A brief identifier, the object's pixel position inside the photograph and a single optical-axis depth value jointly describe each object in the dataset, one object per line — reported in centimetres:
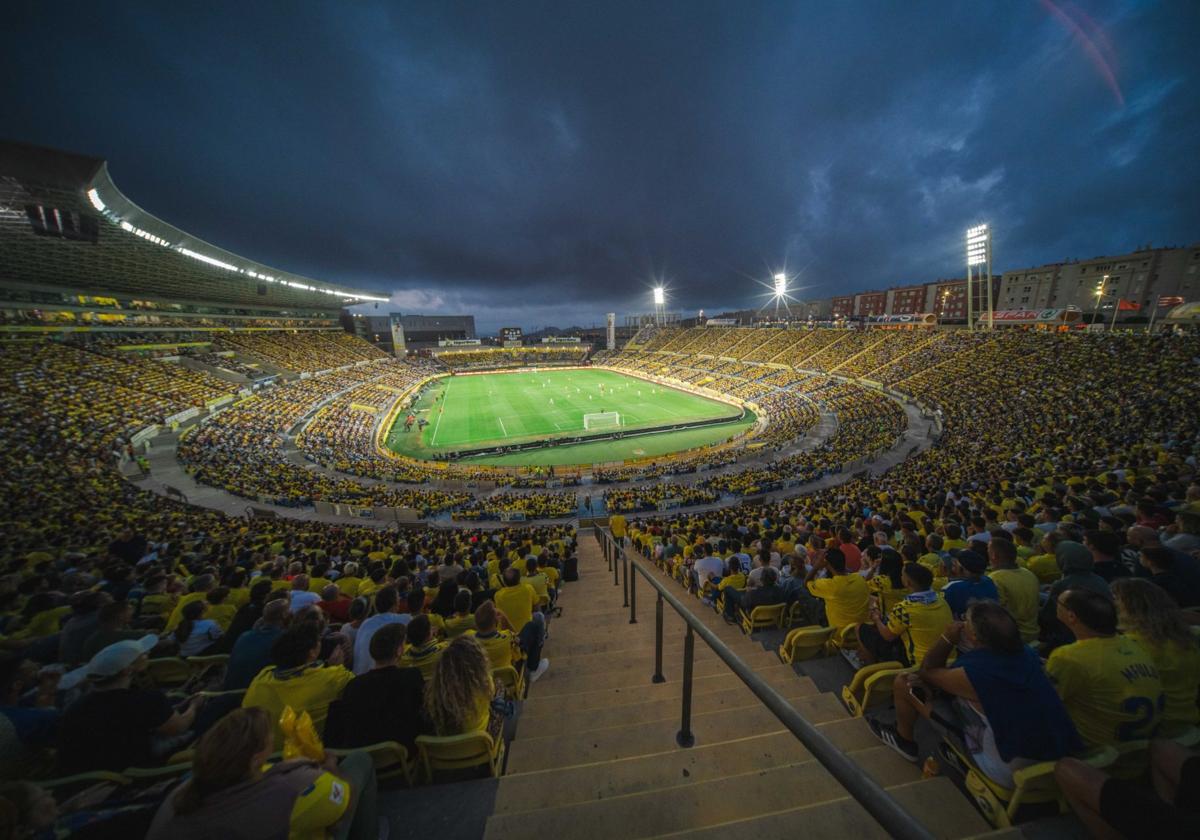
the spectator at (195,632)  501
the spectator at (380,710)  298
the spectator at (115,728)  283
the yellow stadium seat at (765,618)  587
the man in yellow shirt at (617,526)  1720
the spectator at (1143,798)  175
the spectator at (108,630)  455
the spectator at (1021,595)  410
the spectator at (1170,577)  423
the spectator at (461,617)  543
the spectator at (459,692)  300
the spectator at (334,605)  628
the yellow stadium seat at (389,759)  280
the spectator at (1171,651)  268
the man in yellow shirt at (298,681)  317
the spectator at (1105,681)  254
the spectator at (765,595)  592
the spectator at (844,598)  477
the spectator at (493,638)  447
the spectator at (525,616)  543
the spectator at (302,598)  598
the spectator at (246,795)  181
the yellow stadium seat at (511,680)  438
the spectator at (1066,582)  412
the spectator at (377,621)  408
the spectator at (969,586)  415
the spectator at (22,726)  300
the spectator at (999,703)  245
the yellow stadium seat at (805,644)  479
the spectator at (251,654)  389
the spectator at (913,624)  372
